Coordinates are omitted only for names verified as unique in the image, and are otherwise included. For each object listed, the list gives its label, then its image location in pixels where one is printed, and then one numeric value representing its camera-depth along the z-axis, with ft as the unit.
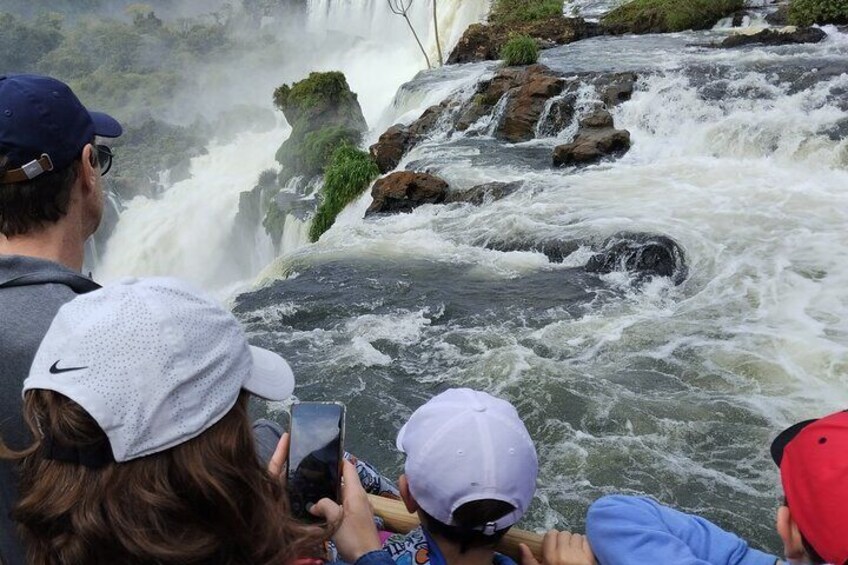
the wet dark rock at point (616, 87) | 37.68
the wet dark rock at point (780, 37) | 43.34
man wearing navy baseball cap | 4.50
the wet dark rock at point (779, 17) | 51.52
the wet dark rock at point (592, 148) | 33.55
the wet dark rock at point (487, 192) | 30.99
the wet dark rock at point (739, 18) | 54.95
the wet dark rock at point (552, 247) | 24.81
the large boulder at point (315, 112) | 53.11
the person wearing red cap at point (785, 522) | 4.13
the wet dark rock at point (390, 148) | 41.04
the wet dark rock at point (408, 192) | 32.37
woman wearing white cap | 3.33
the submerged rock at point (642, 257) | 22.45
